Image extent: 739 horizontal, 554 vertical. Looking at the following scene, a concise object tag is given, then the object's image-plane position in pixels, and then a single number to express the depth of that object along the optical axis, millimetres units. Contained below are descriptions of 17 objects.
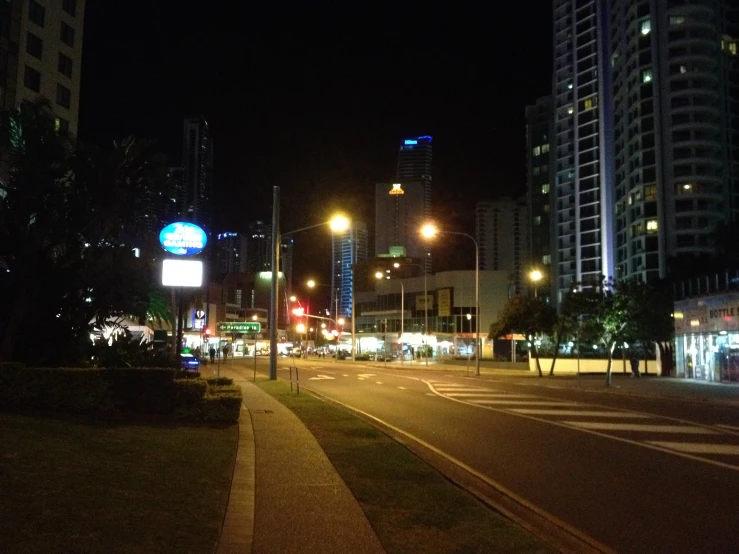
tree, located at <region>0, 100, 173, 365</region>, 16172
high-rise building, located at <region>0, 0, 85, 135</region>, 48781
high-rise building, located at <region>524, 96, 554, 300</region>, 123375
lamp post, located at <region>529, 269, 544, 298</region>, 46312
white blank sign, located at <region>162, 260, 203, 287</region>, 19750
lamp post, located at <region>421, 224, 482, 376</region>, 37481
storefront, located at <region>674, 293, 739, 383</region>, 36906
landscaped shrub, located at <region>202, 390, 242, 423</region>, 14820
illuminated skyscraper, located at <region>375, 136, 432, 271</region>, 156500
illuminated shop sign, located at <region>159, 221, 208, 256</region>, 20016
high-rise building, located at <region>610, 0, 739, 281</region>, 77188
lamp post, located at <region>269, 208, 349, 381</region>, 31609
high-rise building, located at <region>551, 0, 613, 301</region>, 96688
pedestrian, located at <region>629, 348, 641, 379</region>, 45656
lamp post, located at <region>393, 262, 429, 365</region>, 68844
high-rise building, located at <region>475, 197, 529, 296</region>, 190250
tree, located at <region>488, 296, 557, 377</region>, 49562
